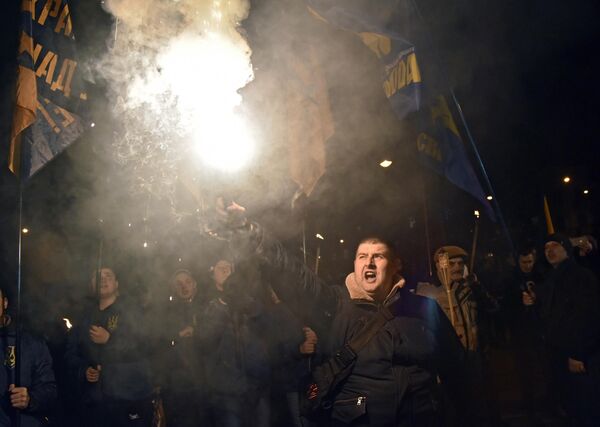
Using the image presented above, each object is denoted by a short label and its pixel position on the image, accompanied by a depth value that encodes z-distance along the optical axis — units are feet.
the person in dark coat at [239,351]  13.64
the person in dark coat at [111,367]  13.35
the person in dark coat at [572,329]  13.33
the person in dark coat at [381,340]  8.07
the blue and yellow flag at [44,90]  12.29
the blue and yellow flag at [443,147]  13.88
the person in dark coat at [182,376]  14.71
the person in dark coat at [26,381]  11.18
